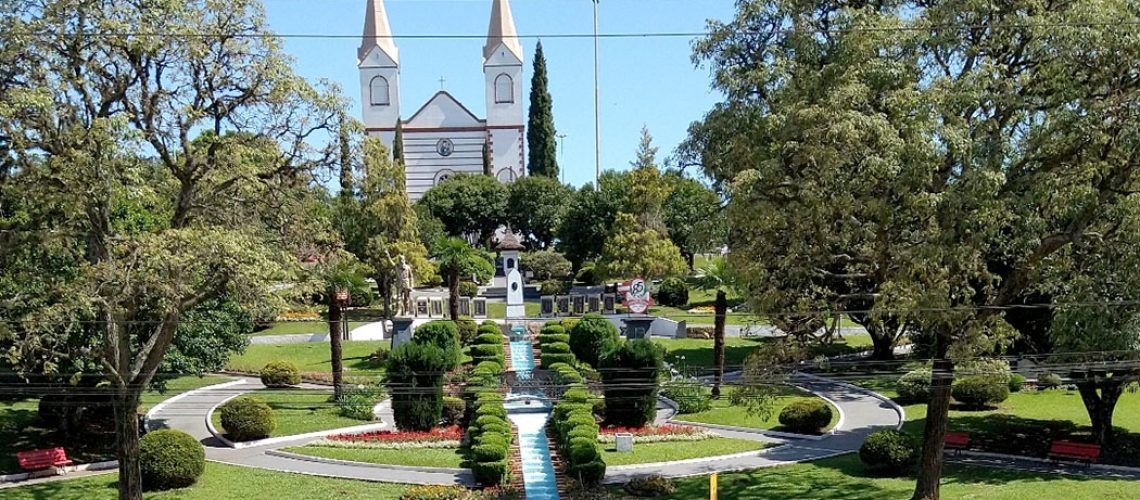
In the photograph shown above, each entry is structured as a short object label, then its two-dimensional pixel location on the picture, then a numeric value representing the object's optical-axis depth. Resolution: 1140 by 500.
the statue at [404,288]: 49.06
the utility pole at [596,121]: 82.50
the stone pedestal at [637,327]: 44.22
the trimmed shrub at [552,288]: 63.12
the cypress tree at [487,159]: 103.25
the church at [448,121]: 105.25
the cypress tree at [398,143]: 98.19
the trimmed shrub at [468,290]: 63.22
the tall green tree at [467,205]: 88.19
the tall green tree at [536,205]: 87.44
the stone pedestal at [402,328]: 43.22
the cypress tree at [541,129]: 104.25
